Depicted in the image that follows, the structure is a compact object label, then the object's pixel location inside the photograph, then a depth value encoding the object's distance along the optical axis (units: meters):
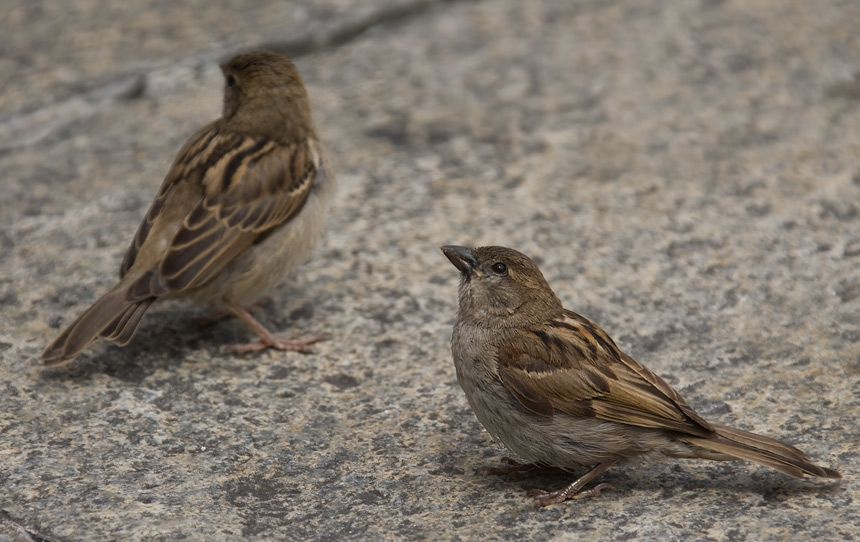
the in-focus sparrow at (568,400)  7.14
